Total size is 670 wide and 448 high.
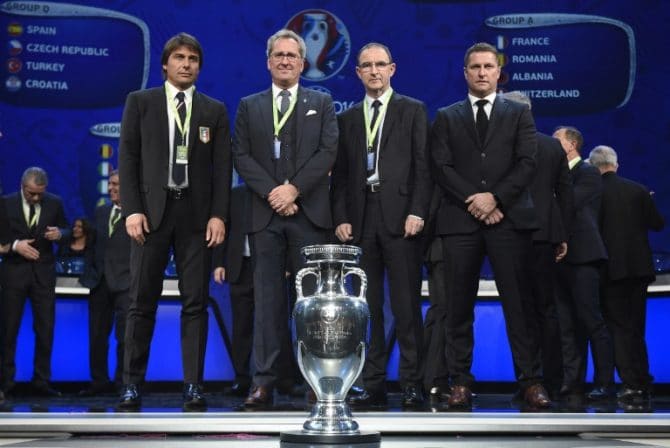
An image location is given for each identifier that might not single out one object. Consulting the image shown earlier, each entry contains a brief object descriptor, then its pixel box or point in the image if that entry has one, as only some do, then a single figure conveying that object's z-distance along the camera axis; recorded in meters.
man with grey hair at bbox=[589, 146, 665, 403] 6.00
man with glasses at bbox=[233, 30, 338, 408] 4.61
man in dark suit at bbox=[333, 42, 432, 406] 4.73
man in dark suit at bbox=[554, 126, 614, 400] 6.05
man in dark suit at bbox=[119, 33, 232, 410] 4.54
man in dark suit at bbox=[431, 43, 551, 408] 4.67
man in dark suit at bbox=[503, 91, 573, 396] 5.59
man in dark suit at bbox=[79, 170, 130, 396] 6.99
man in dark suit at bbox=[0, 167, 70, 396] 6.96
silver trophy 3.56
